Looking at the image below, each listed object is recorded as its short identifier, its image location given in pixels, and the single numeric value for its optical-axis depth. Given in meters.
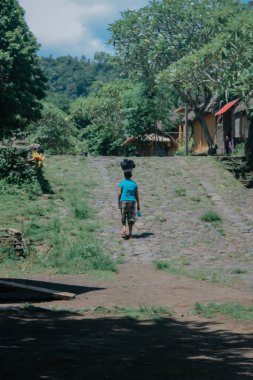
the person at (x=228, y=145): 43.03
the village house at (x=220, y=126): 43.53
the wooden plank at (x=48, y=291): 9.60
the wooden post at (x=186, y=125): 44.94
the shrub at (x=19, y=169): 20.88
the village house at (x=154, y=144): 53.69
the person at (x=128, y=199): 15.75
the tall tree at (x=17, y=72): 21.48
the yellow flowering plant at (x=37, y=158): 21.56
